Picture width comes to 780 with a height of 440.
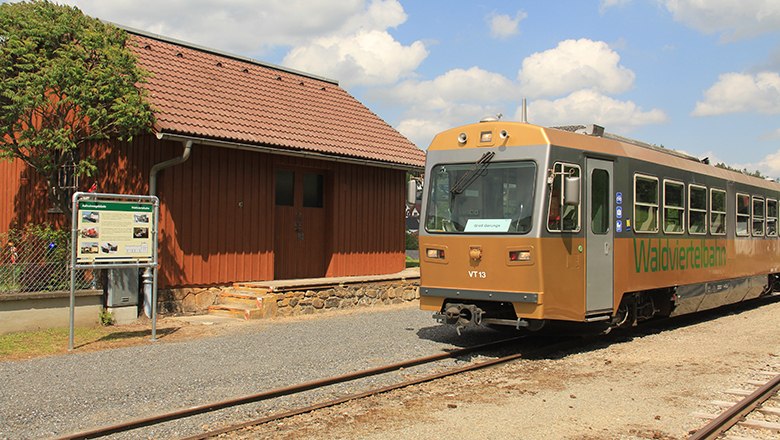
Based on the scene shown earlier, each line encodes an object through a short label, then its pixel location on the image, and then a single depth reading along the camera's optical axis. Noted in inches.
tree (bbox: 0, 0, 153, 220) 445.4
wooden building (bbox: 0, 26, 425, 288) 521.3
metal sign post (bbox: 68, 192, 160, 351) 394.0
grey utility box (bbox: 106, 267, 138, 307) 461.4
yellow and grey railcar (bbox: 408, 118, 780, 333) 357.1
